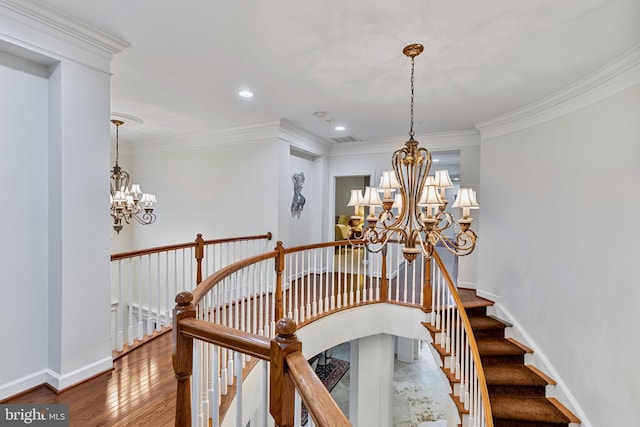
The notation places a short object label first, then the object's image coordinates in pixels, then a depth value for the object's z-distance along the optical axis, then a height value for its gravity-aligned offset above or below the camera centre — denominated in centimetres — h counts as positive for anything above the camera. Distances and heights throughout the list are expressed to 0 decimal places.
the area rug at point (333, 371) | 741 -430
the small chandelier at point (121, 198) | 430 +15
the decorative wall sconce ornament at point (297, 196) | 530 +26
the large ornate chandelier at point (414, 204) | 236 +6
